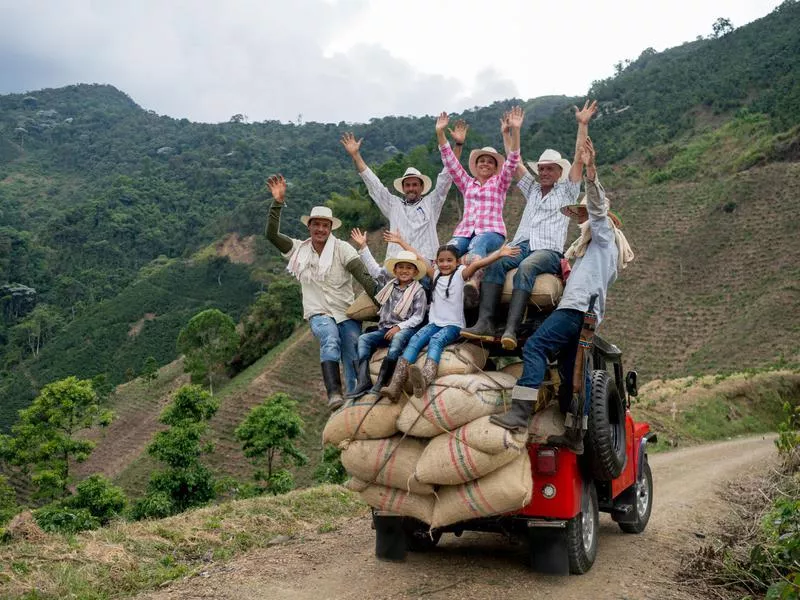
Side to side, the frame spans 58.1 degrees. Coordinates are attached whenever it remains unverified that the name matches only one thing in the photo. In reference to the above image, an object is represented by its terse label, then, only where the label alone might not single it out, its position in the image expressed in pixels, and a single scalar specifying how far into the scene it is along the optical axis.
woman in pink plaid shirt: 6.62
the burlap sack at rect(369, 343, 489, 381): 5.39
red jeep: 5.41
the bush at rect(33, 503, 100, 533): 8.84
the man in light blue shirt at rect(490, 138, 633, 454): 5.28
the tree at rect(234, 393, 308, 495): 24.48
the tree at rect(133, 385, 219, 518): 19.97
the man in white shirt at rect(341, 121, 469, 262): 7.20
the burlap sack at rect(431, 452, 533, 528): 4.90
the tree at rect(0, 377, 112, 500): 26.67
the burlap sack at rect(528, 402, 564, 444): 5.39
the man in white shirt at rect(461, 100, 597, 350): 5.66
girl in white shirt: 5.32
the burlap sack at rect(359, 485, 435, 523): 5.31
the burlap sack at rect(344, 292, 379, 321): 6.65
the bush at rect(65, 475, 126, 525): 19.72
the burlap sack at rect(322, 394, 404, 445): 5.39
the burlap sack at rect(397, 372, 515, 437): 5.11
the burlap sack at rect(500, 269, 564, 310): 5.76
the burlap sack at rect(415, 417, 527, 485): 4.88
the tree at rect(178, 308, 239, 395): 45.91
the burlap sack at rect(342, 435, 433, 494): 5.28
